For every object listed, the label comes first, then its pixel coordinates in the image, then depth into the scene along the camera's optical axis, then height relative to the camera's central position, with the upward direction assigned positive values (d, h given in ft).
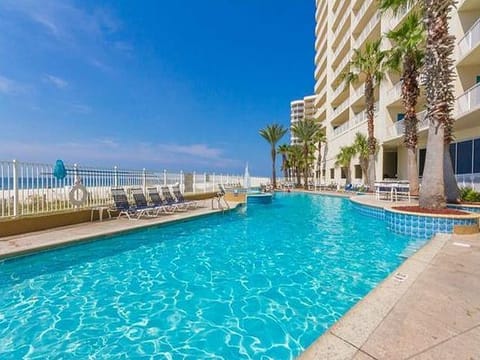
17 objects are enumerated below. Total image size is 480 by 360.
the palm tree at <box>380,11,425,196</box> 43.06 +15.51
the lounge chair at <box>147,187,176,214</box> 36.05 -3.49
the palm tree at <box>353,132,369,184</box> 75.41 +7.89
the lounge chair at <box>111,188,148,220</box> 30.76 -3.41
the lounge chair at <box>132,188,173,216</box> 33.27 -3.50
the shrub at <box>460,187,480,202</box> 36.32 -2.60
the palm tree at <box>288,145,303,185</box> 121.77 +9.98
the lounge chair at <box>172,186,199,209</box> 41.32 -3.24
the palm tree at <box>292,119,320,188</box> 109.81 +18.87
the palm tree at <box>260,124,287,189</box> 118.52 +19.49
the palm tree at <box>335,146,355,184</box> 85.01 +6.22
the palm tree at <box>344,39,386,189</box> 61.36 +24.38
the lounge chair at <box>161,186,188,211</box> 38.78 -3.39
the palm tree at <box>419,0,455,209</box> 27.96 +9.36
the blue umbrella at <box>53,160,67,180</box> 25.93 +0.79
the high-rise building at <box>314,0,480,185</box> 41.37 +20.95
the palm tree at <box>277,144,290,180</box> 150.71 +14.13
